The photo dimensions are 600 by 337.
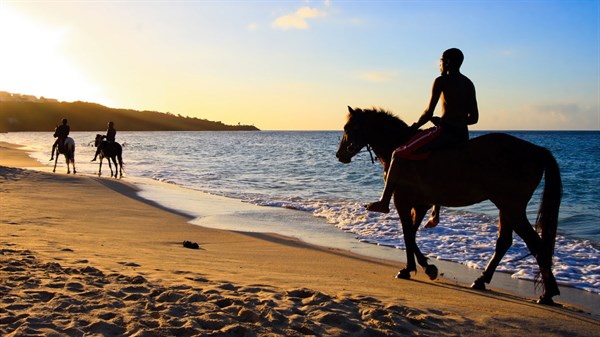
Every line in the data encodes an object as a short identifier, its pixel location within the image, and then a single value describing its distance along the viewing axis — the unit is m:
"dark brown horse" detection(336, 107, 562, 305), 6.16
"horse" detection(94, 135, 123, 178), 23.98
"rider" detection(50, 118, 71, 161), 23.53
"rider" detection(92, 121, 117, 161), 23.66
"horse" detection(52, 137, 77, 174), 23.61
